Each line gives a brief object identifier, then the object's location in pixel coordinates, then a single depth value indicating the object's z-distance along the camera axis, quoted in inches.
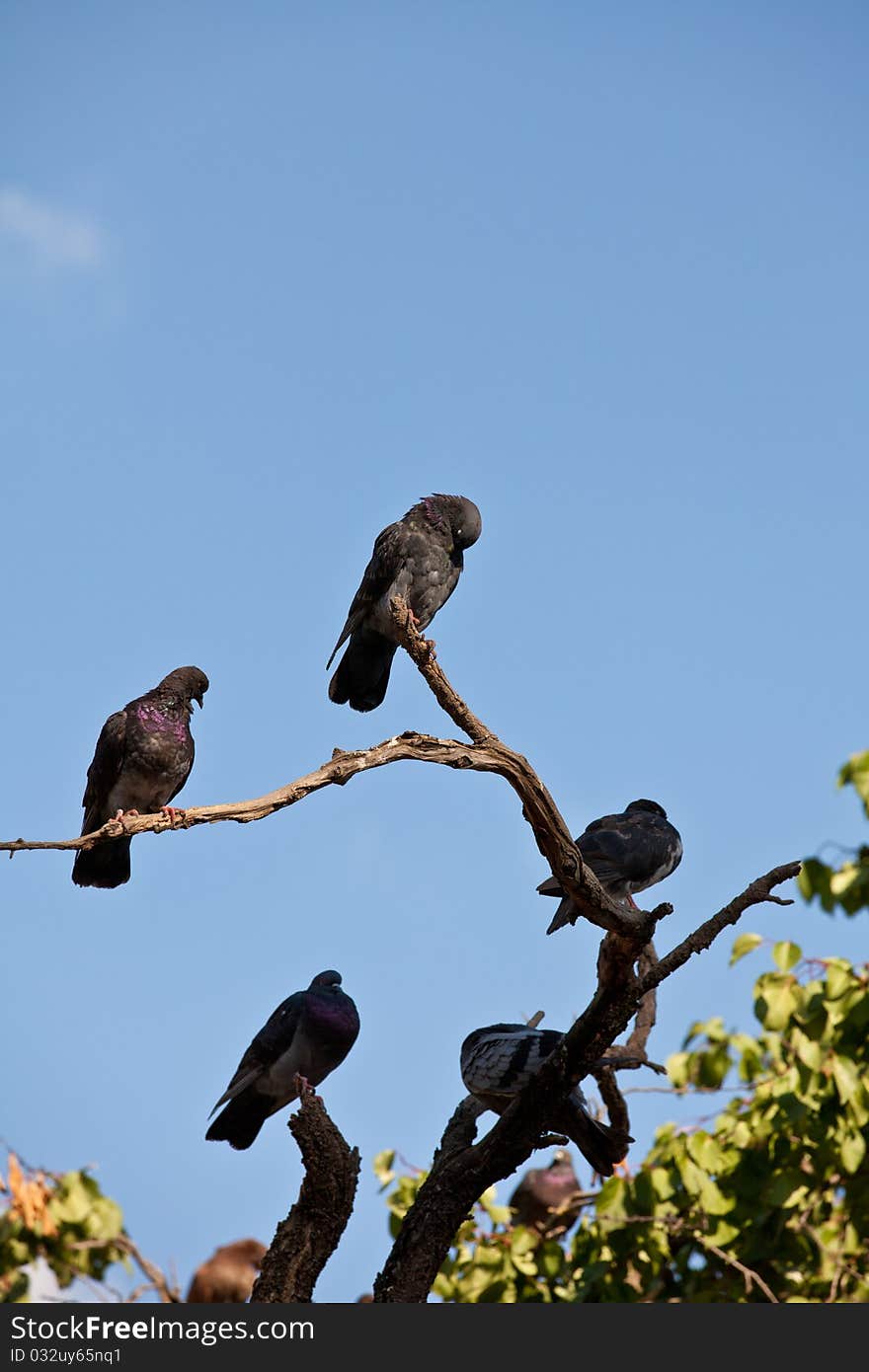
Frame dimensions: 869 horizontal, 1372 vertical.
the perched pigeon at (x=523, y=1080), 466.9
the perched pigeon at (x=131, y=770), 542.9
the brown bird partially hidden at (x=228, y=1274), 500.4
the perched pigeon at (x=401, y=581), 591.8
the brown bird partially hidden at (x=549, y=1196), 625.0
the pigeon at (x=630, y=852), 512.1
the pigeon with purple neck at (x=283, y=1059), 578.6
